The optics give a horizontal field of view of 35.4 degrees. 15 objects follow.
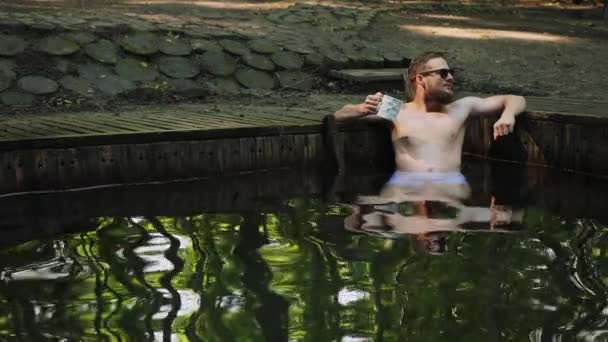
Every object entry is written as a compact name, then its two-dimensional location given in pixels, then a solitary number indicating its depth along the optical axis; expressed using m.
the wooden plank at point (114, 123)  6.00
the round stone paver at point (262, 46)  9.12
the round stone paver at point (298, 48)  9.31
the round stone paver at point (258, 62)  8.89
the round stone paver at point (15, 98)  7.57
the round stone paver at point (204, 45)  8.89
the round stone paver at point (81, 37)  8.54
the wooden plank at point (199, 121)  6.20
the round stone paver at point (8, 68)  7.86
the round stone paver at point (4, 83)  7.70
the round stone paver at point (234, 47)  8.98
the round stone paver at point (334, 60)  9.19
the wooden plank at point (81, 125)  5.92
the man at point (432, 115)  6.29
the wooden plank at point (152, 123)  6.04
